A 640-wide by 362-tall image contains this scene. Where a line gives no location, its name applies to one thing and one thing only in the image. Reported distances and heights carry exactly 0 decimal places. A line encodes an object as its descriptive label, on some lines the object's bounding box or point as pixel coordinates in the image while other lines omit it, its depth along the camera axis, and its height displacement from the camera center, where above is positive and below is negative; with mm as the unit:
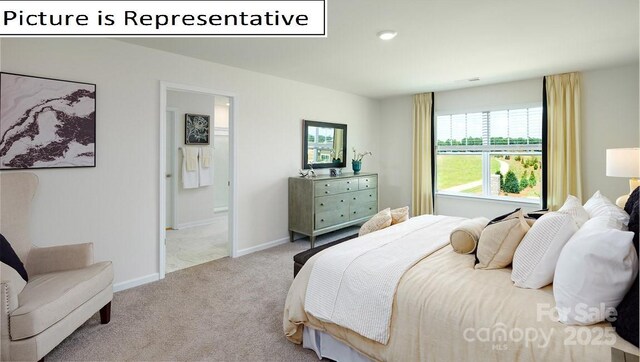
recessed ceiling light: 2734 +1289
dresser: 4242 -317
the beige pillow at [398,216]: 3037 -343
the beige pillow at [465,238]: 2053 -378
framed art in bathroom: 5527 +948
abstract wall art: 2404 +481
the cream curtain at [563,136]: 4062 +577
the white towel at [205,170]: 5742 +212
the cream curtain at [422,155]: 5398 +442
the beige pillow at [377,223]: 2881 -392
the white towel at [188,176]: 5504 +98
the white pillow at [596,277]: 1216 -385
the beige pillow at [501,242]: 1791 -356
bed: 1229 -621
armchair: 1684 -653
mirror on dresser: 4734 +578
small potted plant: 5293 +332
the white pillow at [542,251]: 1546 -358
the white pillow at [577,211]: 1914 -199
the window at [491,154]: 4562 +412
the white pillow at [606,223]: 1527 -218
